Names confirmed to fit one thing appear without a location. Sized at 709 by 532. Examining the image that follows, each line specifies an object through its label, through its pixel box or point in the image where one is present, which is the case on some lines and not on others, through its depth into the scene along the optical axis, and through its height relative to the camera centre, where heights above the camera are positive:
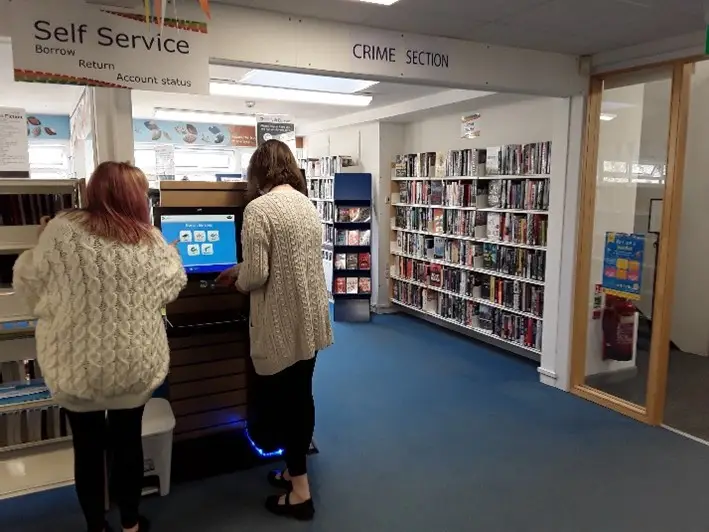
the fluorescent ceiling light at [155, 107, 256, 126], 6.79 +1.03
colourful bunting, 2.35 +0.83
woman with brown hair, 2.31 -0.43
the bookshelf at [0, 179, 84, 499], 2.43 -0.91
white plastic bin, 2.58 -1.21
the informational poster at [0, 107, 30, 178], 2.36 +0.22
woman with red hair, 1.84 -0.41
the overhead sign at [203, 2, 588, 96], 2.83 +0.83
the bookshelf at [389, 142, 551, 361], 4.72 -0.45
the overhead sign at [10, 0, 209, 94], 2.34 +0.66
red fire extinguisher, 4.08 -1.01
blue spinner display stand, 6.41 -0.44
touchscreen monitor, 2.73 -0.23
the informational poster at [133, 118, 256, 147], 8.31 +0.96
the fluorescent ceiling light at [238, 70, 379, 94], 4.43 +0.97
